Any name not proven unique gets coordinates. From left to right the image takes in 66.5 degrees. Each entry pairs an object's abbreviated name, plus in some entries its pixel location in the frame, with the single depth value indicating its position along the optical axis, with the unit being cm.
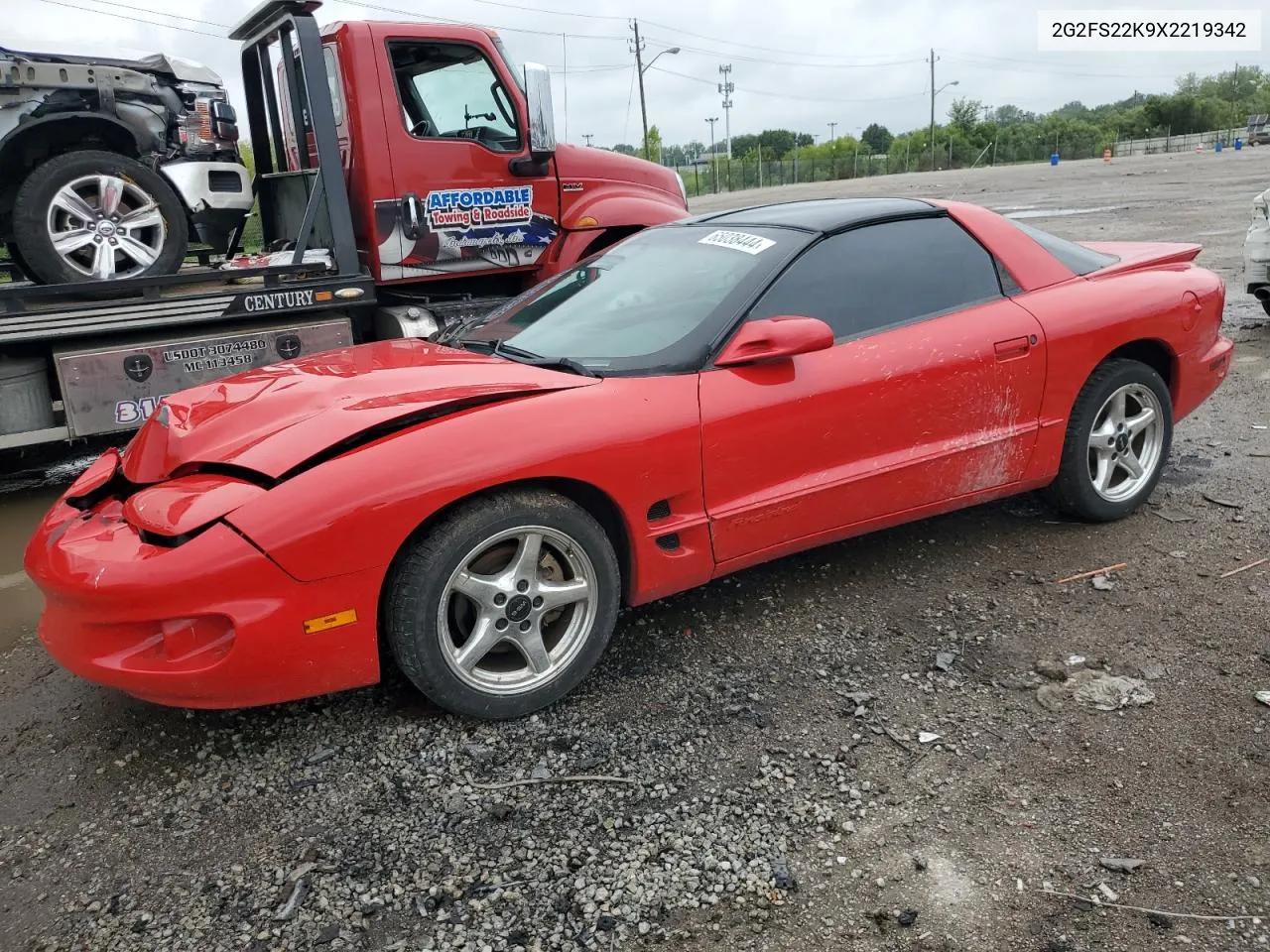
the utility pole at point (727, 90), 9312
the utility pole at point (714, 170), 6681
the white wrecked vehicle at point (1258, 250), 721
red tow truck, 537
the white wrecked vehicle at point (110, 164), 534
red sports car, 257
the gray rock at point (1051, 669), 302
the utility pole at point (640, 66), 5912
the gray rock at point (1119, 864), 220
